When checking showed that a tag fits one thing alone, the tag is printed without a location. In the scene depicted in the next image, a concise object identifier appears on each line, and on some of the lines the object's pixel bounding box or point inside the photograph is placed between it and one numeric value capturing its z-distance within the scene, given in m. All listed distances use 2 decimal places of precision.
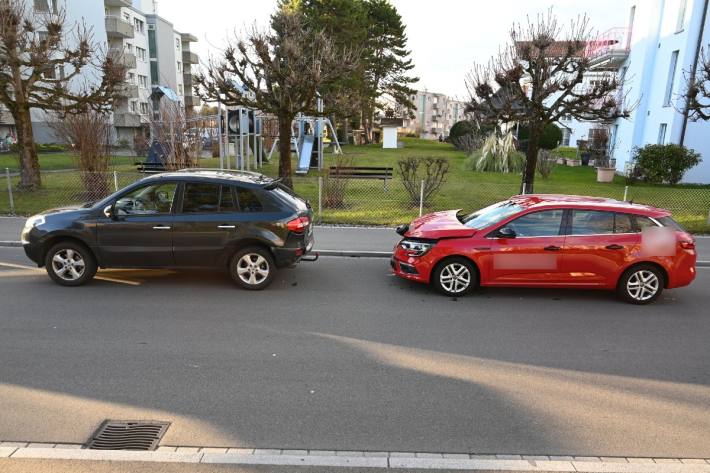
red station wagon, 6.82
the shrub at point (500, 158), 25.30
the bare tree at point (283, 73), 13.33
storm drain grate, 3.50
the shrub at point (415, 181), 13.97
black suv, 6.96
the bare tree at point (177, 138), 16.06
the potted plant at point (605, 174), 21.62
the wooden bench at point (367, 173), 16.11
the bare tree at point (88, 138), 14.72
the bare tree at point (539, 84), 12.73
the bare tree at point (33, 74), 13.29
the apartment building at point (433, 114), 119.46
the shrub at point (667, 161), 19.06
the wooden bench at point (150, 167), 18.00
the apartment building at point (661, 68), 20.00
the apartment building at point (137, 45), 42.25
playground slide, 24.05
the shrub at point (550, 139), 33.69
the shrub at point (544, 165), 21.59
